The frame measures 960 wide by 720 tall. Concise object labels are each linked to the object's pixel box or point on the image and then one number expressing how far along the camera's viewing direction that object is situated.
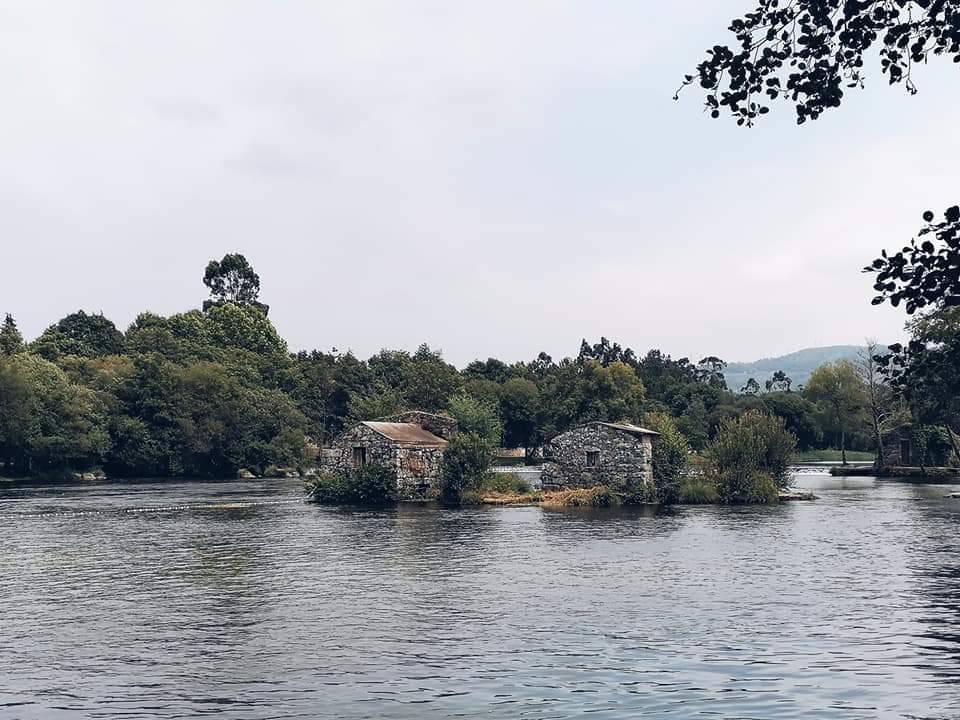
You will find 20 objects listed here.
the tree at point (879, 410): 102.38
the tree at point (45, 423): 98.25
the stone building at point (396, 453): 61.09
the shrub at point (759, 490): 60.47
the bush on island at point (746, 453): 59.84
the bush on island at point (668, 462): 60.78
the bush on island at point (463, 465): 61.38
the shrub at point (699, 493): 60.19
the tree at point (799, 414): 133.75
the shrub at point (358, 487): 61.25
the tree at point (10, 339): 124.69
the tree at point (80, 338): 147.32
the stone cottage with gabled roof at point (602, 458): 59.97
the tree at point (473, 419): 67.62
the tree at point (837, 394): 134.50
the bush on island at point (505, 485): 62.27
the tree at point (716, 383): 175.88
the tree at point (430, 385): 124.62
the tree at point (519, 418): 141.12
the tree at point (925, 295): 11.59
